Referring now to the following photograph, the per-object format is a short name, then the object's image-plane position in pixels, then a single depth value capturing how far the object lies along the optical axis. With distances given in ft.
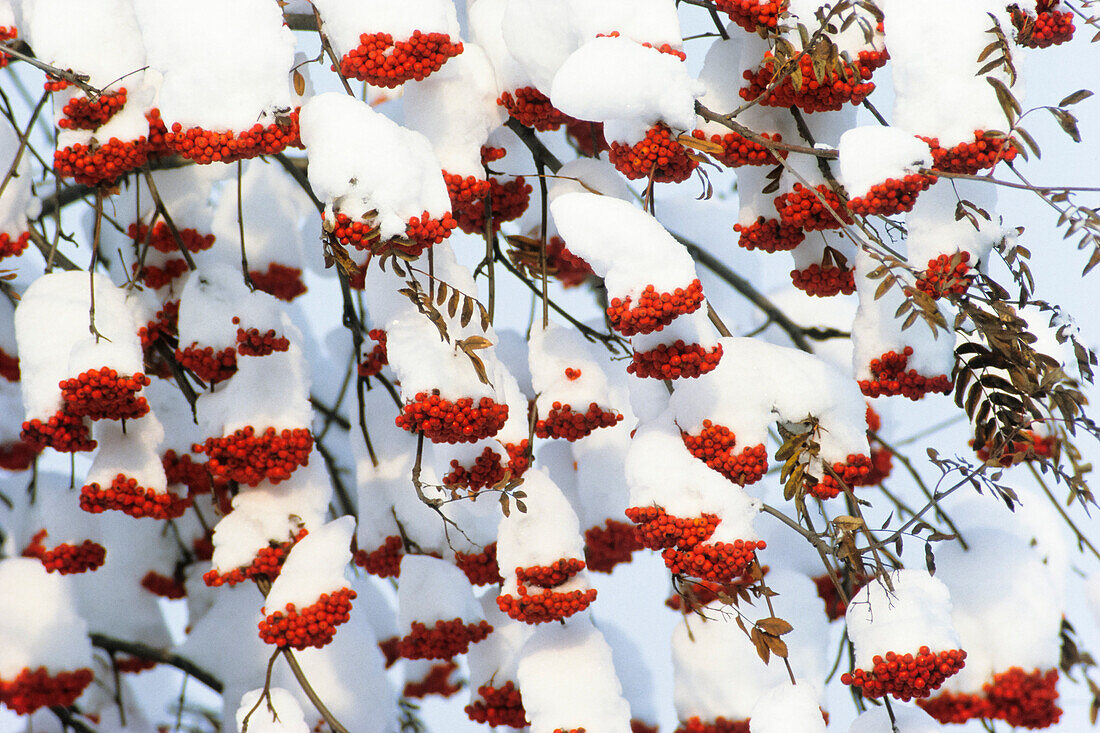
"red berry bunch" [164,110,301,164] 20.64
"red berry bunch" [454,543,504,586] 21.88
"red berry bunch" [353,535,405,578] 22.10
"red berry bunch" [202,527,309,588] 21.45
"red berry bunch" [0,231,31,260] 21.51
